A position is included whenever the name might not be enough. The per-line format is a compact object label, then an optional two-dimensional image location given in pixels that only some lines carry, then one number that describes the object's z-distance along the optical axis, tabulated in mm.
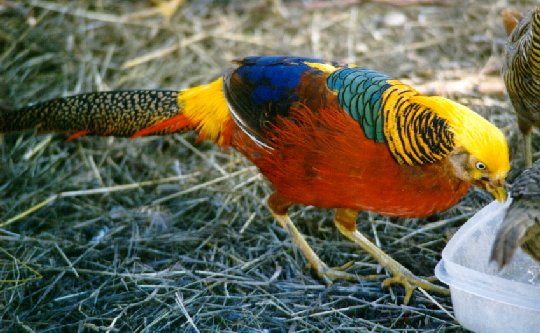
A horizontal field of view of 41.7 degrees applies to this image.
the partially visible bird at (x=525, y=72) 3340
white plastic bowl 2672
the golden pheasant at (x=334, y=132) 2842
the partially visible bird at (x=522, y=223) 2426
